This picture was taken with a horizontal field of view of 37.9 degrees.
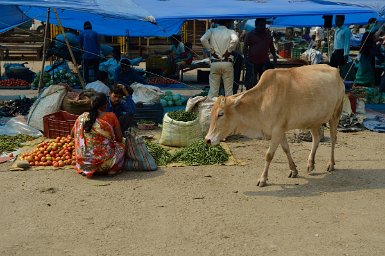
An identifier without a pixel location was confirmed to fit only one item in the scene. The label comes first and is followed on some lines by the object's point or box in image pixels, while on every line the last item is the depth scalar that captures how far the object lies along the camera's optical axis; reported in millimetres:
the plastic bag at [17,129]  9671
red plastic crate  9094
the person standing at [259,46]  11868
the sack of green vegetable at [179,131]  8945
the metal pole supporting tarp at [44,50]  11125
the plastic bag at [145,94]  11133
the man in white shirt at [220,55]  10914
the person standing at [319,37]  24500
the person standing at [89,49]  13703
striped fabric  7668
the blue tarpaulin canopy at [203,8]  9680
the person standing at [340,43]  12859
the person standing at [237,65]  12773
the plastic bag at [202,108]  9395
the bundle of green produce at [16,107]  11195
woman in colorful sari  7211
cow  7078
